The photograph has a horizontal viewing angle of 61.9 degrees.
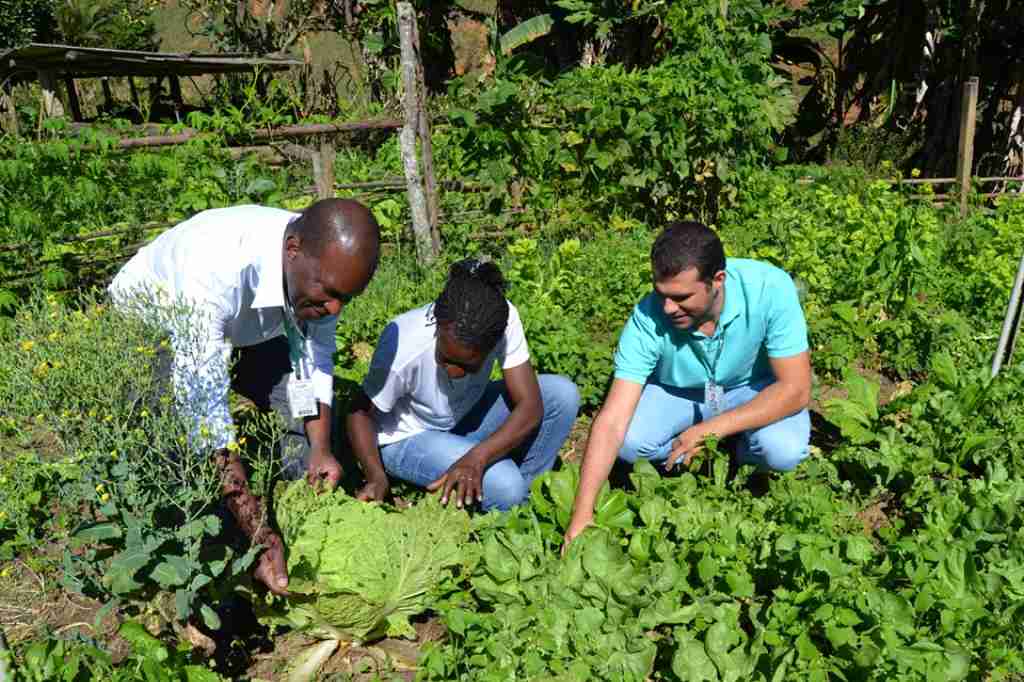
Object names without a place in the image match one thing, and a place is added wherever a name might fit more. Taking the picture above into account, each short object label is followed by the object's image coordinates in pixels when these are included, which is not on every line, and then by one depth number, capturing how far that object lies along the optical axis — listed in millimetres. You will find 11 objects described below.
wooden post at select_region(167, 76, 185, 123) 17297
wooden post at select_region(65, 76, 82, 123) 15761
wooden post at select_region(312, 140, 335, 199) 6184
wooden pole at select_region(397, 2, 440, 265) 5891
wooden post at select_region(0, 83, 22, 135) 8097
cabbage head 2816
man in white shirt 2619
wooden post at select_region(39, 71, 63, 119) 12586
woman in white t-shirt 3164
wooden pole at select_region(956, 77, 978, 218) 7837
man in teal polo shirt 3207
